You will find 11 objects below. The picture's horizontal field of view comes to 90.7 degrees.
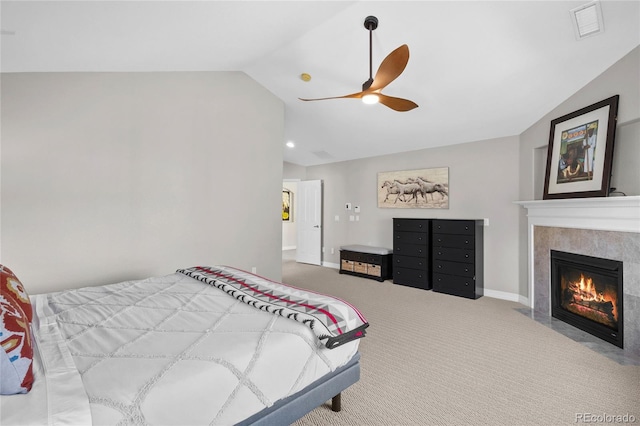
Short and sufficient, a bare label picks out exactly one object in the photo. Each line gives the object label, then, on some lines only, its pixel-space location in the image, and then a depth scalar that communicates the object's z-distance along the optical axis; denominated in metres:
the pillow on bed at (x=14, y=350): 0.98
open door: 7.20
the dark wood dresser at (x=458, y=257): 4.55
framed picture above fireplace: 2.96
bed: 1.02
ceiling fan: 2.33
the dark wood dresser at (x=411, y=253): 5.06
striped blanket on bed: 1.64
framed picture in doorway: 9.55
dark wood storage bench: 5.65
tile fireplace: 2.72
